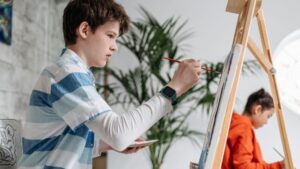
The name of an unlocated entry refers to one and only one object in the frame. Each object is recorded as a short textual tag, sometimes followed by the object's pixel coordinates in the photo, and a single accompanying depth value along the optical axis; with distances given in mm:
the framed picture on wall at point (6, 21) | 2232
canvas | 1145
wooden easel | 1227
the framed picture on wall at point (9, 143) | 1708
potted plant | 3084
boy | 1132
